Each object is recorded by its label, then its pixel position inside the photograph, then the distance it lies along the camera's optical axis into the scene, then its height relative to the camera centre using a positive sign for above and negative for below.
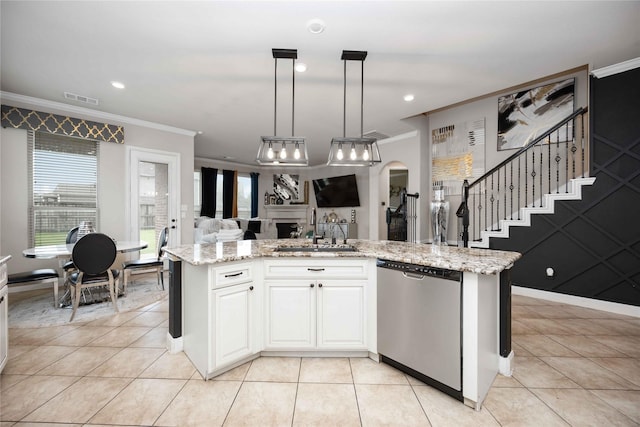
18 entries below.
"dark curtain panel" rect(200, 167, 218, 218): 7.97 +0.55
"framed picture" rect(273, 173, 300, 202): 9.44 +0.87
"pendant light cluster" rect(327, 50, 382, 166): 2.67 +0.62
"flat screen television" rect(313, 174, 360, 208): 7.99 +0.61
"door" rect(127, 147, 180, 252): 4.79 +0.26
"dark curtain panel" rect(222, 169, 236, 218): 8.38 +0.61
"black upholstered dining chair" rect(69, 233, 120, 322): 2.95 -0.59
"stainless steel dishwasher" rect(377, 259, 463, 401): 1.70 -0.76
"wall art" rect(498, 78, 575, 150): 3.98 +1.58
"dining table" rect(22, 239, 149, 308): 2.99 -0.49
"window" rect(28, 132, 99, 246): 4.01 +0.39
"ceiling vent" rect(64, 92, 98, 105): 3.73 +1.59
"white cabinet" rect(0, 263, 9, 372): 1.90 -0.77
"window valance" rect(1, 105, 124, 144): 3.79 +1.29
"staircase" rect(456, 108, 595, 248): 3.74 +0.44
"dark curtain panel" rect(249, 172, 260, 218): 9.04 +0.59
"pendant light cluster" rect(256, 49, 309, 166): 2.63 +0.59
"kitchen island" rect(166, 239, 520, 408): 1.94 -0.71
